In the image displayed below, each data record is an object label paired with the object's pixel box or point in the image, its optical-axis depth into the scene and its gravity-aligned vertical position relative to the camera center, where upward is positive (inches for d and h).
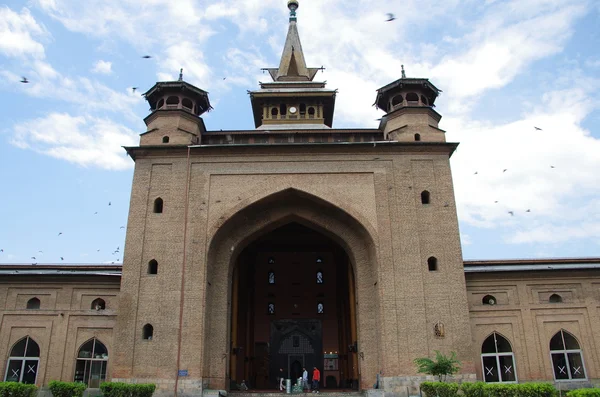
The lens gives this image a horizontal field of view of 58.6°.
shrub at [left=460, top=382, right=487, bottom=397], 705.0 -4.7
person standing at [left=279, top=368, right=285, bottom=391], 1281.3 +31.9
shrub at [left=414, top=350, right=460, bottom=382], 811.4 +29.4
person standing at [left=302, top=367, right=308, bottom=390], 1025.0 +10.4
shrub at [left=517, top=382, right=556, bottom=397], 642.2 -6.6
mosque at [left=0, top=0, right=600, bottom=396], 900.6 +191.9
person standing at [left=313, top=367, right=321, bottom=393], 1059.3 +13.4
